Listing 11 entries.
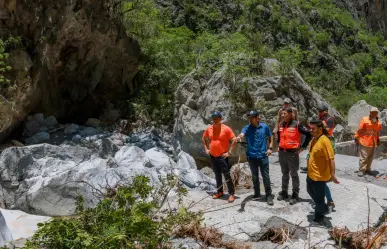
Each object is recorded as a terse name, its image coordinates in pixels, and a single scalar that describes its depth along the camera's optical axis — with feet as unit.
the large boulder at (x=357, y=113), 45.14
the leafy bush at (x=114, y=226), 9.86
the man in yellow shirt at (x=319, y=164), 15.80
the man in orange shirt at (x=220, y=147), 19.53
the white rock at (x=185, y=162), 28.00
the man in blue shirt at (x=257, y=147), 18.52
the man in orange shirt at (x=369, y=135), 23.17
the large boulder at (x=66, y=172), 22.57
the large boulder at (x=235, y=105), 32.19
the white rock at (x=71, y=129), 41.63
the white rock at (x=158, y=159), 28.22
